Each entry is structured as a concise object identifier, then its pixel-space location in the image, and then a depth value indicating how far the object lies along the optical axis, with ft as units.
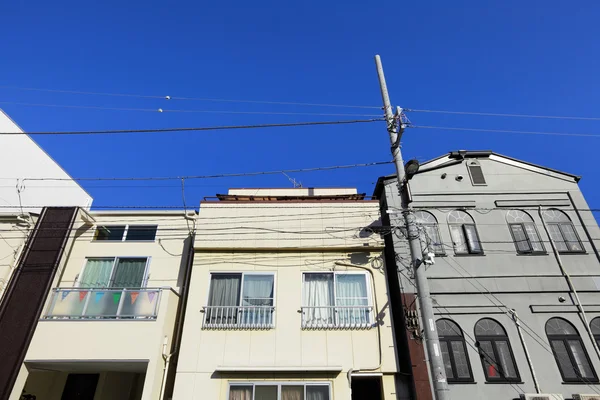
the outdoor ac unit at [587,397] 27.96
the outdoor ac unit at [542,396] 27.78
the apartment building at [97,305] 30.07
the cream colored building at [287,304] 29.81
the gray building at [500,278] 29.89
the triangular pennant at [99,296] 32.37
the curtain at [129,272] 37.81
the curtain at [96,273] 37.50
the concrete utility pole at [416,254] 19.57
